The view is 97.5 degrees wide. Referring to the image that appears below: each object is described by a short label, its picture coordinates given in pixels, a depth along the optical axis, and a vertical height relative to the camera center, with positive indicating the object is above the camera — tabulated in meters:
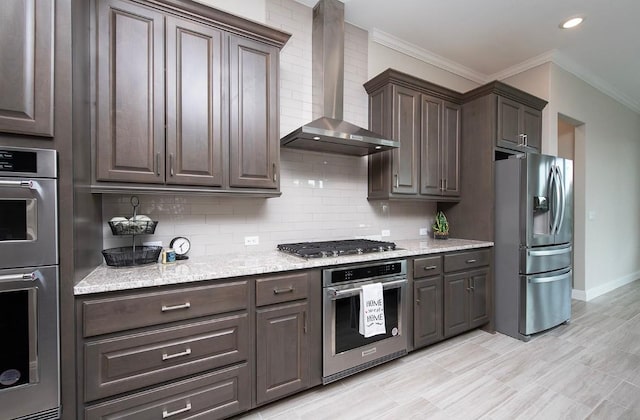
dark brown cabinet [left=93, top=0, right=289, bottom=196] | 1.62 +0.71
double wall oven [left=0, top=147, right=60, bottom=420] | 1.18 -0.32
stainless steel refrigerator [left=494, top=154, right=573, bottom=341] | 2.81 -0.37
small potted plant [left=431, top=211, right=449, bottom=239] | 3.32 -0.22
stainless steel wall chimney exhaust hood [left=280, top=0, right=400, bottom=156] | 2.39 +1.15
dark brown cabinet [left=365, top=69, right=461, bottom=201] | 2.82 +0.77
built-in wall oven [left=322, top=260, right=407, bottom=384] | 1.96 -0.83
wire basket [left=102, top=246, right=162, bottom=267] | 1.66 -0.28
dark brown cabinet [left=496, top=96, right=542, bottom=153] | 3.06 +0.95
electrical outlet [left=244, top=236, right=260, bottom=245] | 2.38 -0.27
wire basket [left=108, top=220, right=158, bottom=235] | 1.69 -0.11
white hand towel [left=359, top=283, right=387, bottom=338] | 2.06 -0.76
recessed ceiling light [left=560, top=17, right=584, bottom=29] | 2.86 +1.93
